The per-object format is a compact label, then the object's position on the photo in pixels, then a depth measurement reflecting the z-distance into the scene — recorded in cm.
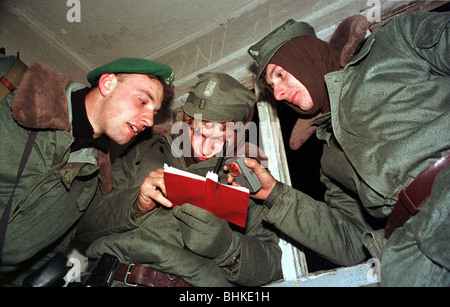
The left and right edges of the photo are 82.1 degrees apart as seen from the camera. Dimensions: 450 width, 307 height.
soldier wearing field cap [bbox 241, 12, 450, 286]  104
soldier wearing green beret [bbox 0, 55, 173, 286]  146
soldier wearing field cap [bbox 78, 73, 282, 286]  165
